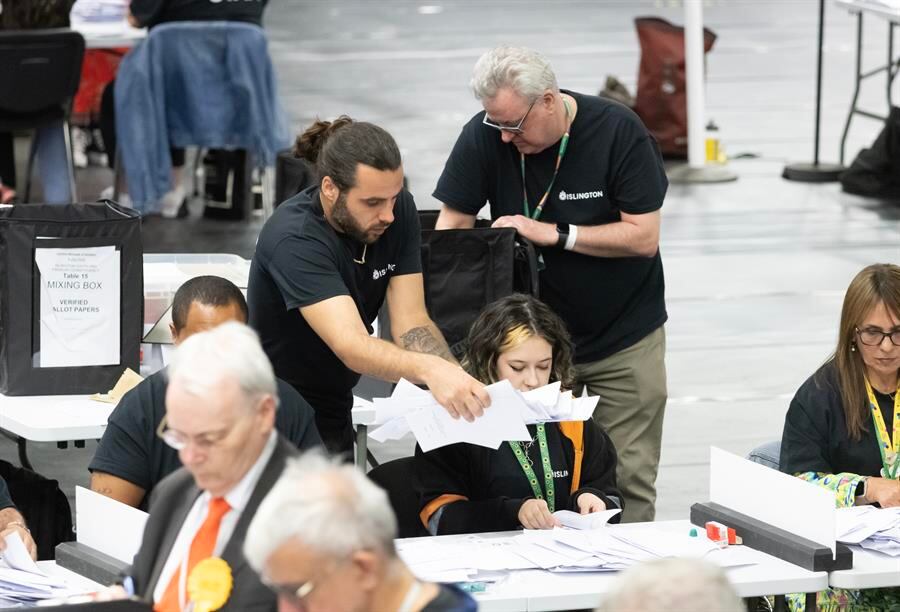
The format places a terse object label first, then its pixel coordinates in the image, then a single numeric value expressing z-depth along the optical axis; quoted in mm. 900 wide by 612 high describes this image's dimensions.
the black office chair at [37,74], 16937
